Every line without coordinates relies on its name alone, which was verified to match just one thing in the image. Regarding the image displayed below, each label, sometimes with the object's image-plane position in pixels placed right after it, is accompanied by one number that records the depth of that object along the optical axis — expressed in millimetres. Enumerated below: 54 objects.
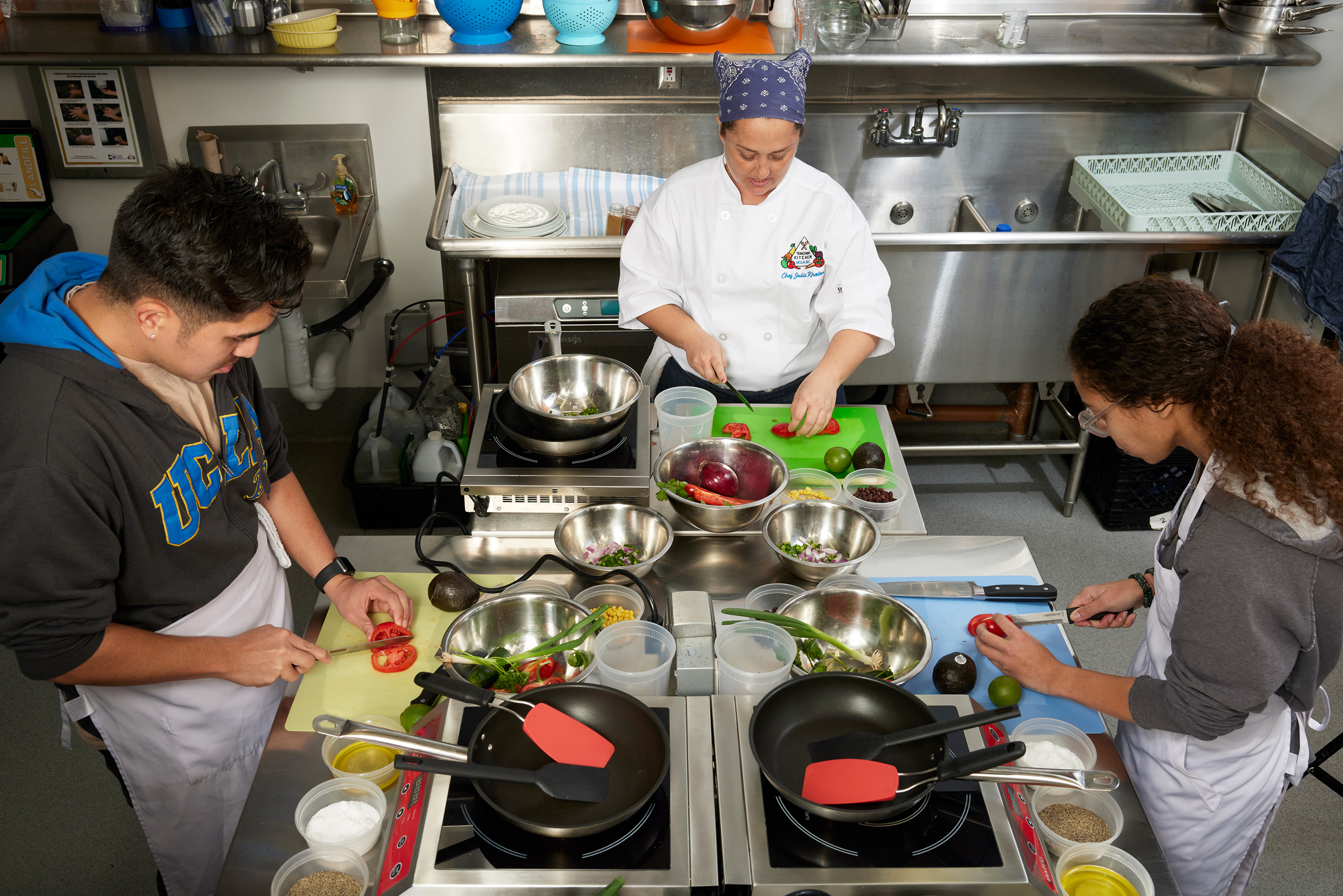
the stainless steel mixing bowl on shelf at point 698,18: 3273
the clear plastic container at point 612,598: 1797
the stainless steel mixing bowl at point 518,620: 1738
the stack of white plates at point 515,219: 3141
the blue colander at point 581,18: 3336
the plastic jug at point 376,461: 3492
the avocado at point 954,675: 1654
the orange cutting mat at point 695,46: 3381
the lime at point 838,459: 2180
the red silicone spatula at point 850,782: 1240
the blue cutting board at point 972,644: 1674
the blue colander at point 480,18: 3285
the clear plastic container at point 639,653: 1565
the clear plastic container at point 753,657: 1573
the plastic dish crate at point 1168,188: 3277
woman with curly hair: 1342
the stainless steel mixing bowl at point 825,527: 1946
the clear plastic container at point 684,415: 2193
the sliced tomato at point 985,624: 1782
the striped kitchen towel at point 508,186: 3527
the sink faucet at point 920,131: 3561
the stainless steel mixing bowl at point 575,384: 2193
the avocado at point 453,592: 1820
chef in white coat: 2412
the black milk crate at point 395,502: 3449
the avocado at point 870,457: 2195
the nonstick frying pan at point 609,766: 1224
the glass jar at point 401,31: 3391
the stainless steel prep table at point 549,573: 1433
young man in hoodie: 1392
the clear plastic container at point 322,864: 1309
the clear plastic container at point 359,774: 1457
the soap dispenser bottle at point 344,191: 3539
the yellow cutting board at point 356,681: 1641
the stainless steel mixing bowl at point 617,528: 1958
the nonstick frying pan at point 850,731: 1234
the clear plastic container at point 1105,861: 1345
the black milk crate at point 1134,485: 3584
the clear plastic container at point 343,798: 1389
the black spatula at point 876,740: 1279
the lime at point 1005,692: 1662
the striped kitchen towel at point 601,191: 3531
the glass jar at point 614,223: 3287
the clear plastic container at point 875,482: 2145
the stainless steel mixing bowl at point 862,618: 1748
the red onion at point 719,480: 2023
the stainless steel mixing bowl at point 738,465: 2070
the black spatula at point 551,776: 1223
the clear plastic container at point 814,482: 2121
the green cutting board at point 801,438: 2262
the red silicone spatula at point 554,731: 1313
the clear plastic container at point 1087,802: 1444
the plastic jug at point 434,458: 3432
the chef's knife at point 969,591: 1891
